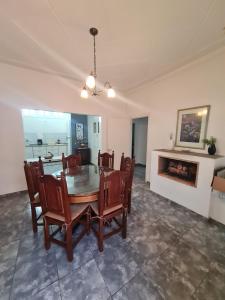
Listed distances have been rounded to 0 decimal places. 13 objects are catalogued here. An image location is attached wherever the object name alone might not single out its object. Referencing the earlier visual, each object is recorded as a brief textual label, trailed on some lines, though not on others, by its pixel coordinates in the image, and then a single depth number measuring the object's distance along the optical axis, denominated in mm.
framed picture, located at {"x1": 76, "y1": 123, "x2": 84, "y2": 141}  6479
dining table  1622
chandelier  1719
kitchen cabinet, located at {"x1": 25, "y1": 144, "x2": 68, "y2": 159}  5300
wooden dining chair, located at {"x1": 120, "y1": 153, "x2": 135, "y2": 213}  2182
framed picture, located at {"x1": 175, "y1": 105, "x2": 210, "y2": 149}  2576
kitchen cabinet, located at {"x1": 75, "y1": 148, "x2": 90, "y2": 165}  6001
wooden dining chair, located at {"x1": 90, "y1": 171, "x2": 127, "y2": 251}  1559
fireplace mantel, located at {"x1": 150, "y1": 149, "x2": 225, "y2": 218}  2252
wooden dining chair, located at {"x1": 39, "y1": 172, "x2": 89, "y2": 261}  1416
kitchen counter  5411
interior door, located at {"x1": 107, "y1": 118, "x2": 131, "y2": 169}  4402
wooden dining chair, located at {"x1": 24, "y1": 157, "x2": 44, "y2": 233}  1875
